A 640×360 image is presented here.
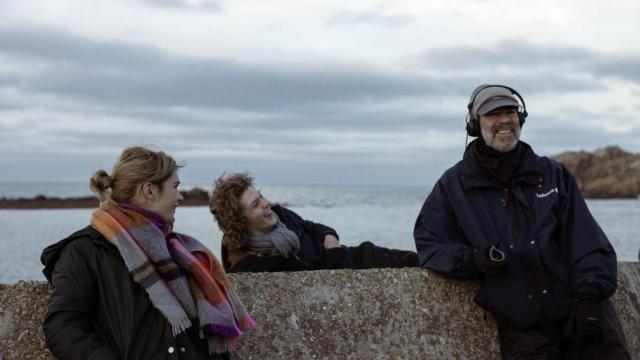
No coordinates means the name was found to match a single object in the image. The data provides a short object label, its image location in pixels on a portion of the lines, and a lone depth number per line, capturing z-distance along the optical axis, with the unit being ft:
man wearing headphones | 14.16
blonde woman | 11.12
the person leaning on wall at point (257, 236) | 17.78
